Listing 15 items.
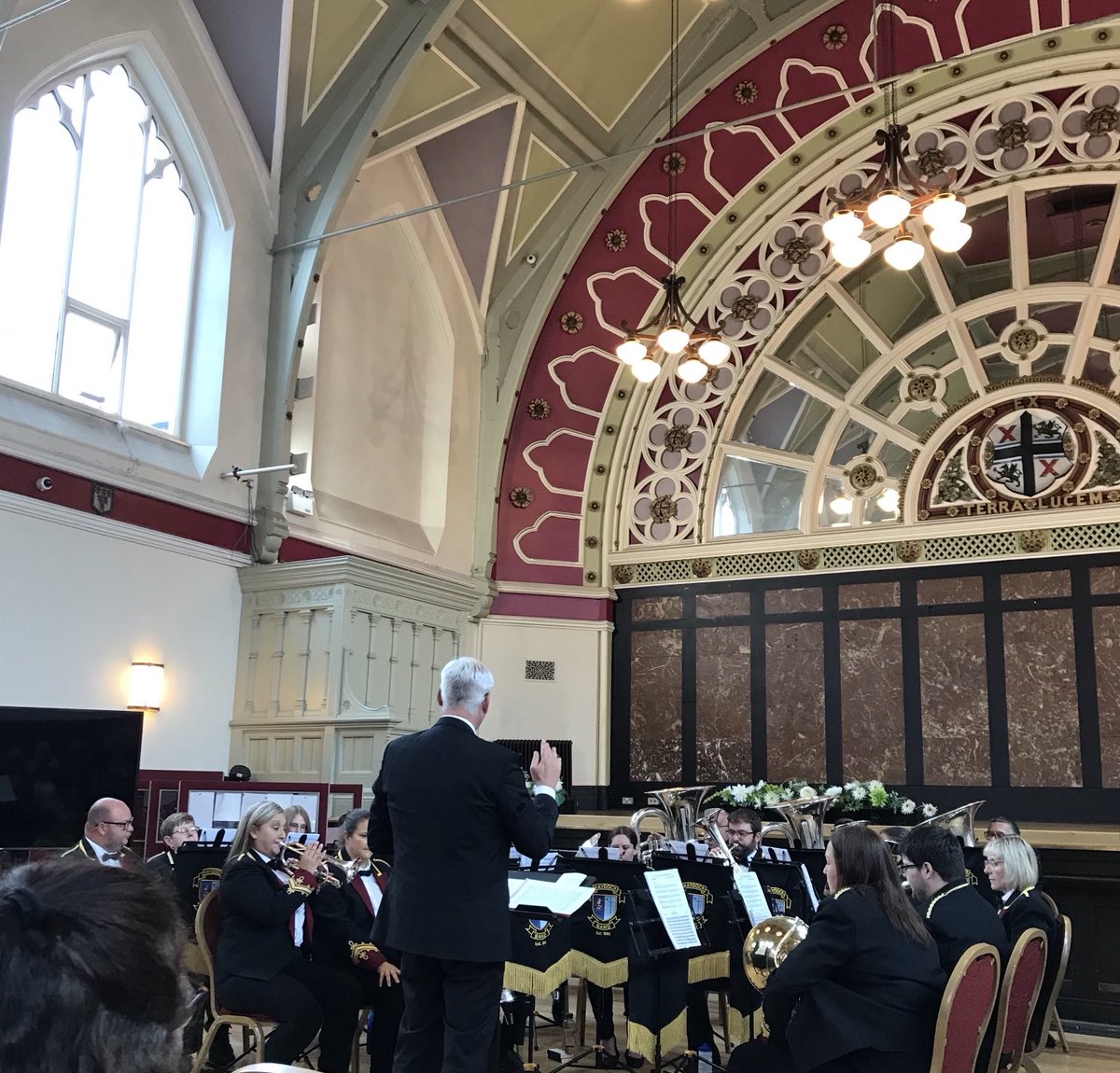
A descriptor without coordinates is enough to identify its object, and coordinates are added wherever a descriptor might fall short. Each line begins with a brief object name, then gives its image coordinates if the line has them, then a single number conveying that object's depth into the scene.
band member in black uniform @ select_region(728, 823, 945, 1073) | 3.67
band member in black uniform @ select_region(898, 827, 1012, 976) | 4.17
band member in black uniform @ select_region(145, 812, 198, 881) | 6.71
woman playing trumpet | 4.89
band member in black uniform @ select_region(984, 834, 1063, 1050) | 5.26
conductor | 3.89
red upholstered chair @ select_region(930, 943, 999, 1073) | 3.57
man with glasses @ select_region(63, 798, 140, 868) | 5.64
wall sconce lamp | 9.20
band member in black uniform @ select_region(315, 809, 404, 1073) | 5.27
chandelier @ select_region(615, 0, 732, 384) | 9.10
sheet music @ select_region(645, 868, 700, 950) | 5.18
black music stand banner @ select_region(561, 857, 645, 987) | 5.75
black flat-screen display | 6.84
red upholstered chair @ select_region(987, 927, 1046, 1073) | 4.16
